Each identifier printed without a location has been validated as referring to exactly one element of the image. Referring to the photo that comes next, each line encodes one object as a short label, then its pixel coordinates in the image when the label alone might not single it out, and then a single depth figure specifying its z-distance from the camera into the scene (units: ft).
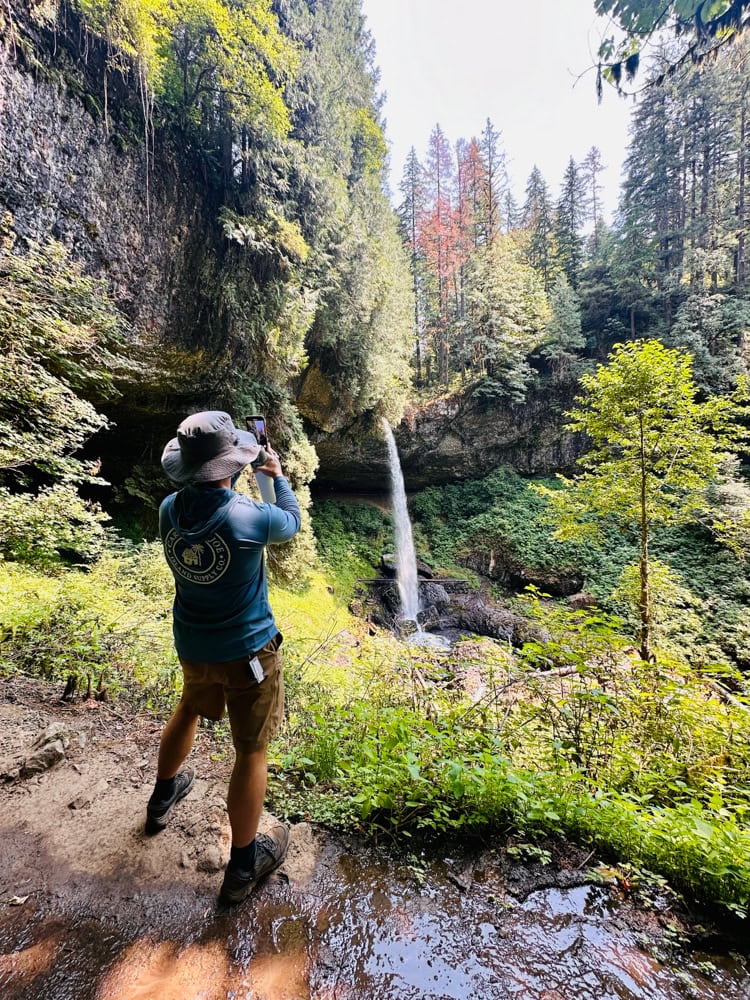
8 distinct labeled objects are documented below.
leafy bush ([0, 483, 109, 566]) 14.53
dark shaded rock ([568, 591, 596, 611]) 40.32
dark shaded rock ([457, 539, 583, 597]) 44.55
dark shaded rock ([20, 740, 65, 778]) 7.68
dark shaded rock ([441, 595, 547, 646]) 38.44
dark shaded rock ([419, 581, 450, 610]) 45.98
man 5.24
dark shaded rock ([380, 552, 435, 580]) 49.34
